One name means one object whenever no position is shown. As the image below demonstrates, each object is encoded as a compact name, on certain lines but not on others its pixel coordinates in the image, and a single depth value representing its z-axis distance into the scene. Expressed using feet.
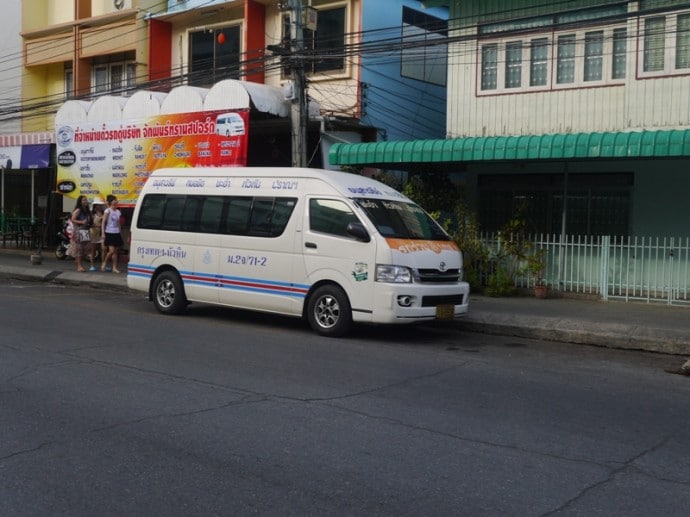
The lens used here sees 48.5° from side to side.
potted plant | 48.98
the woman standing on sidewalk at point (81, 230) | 61.41
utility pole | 50.65
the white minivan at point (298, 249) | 34.42
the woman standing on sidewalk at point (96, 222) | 67.32
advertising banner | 58.91
